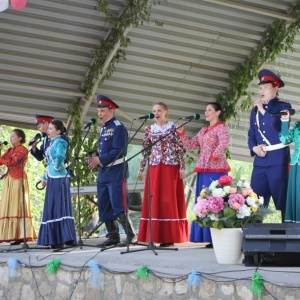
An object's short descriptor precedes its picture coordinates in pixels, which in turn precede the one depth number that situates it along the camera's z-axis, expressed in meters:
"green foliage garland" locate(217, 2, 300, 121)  10.34
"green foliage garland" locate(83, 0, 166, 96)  9.59
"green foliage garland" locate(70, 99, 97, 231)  10.75
